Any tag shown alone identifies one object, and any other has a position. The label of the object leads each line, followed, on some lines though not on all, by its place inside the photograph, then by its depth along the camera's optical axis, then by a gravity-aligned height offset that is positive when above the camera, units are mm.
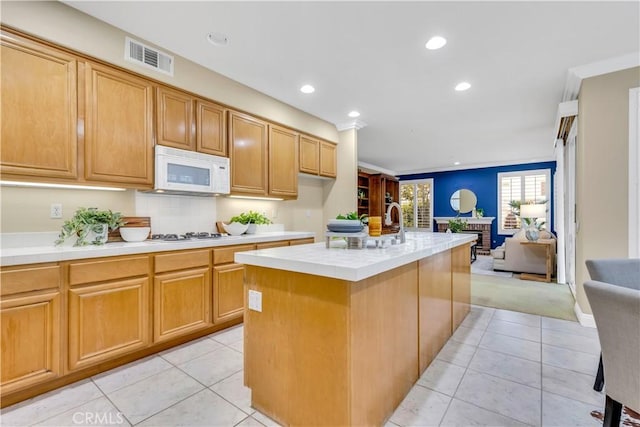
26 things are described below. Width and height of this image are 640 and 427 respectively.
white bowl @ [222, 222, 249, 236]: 3285 -188
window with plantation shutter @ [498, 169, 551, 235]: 7773 +507
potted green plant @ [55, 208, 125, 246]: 2199 -112
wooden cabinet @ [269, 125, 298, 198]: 3770 +646
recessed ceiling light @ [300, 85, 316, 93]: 3469 +1448
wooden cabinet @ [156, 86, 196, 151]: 2695 +868
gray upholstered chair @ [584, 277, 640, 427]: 1127 -517
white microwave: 2650 +373
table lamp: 5315 -36
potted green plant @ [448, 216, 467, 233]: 8222 -388
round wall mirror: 8852 +313
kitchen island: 1327 -613
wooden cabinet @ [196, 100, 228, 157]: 2984 +857
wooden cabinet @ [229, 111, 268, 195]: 3311 +671
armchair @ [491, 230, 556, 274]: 5250 -834
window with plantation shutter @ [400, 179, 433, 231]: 9680 +261
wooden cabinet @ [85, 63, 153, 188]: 2279 +681
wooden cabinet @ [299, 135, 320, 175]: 4230 +824
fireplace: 8414 -549
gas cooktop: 2703 -248
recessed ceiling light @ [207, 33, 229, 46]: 2496 +1475
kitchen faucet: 2241 -146
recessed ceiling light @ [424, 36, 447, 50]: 2484 +1443
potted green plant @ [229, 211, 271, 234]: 3445 -95
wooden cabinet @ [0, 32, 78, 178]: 1928 +694
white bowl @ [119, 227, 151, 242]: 2508 -190
